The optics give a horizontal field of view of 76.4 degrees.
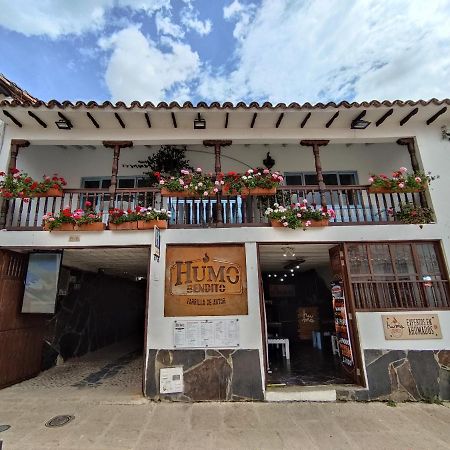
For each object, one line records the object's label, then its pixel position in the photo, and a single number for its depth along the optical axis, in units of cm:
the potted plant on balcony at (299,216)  655
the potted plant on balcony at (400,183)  679
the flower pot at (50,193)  671
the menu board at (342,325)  661
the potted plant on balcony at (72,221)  650
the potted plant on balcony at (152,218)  653
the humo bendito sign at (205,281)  629
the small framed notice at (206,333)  609
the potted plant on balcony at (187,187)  671
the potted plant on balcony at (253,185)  675
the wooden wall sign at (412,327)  616
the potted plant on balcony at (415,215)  669
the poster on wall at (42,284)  703
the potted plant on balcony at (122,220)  658
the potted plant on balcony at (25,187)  659
